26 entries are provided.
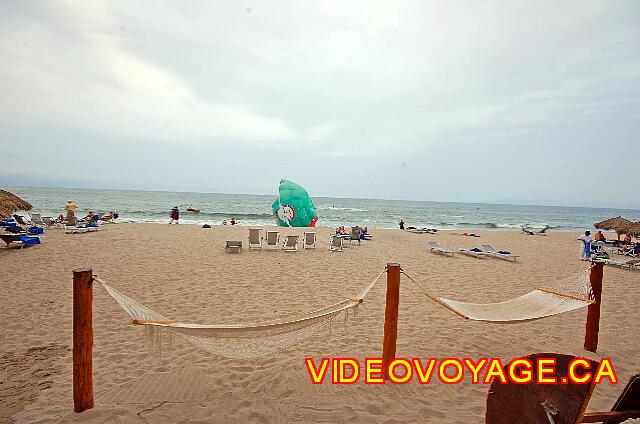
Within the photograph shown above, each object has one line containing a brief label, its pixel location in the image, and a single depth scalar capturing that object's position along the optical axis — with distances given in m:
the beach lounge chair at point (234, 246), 11.05
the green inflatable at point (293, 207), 19.38
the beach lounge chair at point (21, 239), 10.44
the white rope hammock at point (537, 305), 3.63
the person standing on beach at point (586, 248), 11.84
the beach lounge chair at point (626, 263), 10.59
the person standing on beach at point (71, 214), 16.48
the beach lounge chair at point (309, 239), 12.48
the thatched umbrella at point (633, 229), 22.20
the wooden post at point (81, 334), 2.85
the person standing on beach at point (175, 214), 23.66
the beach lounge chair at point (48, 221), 16.43
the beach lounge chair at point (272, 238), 11.92
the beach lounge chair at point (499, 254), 11.71
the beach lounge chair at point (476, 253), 12.00
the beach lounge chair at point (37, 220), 15.91
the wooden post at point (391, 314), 3.55
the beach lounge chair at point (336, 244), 12.52
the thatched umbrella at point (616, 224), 24.30
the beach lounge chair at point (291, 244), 11.85
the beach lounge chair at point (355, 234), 13.98
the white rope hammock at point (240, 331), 2.81
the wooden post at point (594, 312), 4.43
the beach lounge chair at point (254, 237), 11.99
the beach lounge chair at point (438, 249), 12.10
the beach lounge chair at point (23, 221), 14.74
